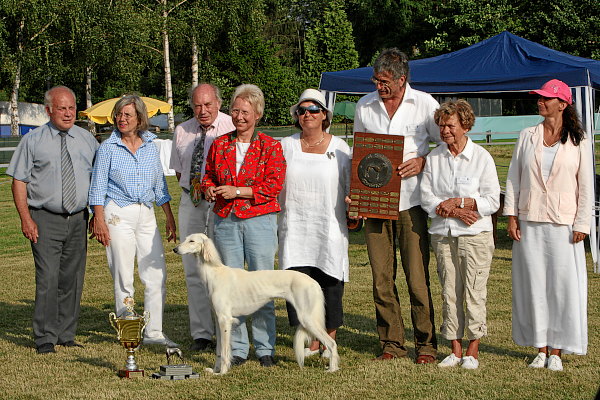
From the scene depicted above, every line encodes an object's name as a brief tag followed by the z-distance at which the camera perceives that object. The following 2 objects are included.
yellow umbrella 27.08
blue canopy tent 9.79
